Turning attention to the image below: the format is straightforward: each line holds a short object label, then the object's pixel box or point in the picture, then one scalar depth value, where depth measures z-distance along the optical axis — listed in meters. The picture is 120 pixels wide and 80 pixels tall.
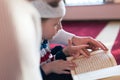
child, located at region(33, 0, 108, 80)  0.74
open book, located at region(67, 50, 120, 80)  0.87
